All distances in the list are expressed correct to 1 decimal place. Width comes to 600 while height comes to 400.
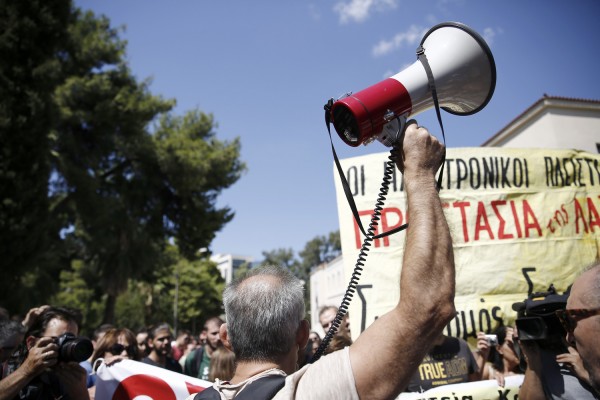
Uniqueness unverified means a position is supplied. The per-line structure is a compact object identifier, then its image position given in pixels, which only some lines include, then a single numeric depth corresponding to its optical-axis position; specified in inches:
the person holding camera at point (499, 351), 143.7
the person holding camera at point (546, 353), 88.4
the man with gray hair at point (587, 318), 54.9
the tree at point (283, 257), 2963.3
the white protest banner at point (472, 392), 129.5
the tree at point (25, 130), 378.3
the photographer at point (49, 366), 87.2
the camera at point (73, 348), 89.5
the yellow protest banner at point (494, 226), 161.5
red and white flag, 114.1
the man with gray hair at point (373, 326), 40.7
